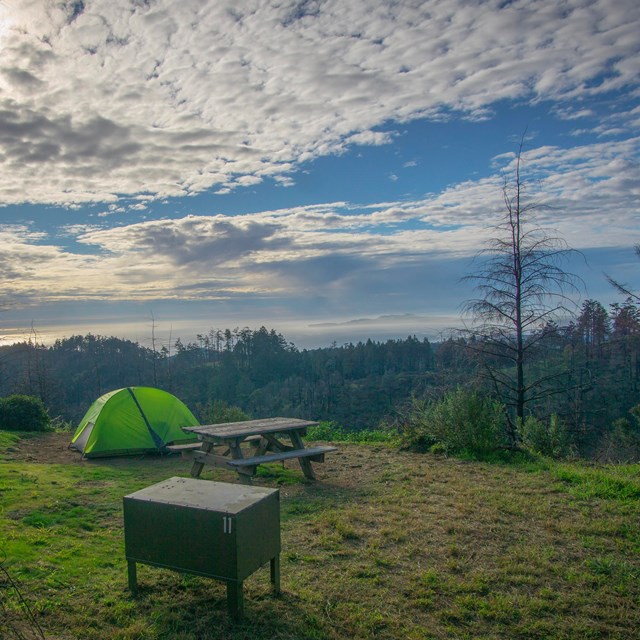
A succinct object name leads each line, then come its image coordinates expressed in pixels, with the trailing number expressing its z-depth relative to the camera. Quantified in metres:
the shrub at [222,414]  12.93
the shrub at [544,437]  9.62
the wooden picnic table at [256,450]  7.73
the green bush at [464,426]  9.66
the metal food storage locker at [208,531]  3.63
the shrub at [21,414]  13.38
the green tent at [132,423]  10.36
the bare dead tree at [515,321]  10.45
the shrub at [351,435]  11.76
